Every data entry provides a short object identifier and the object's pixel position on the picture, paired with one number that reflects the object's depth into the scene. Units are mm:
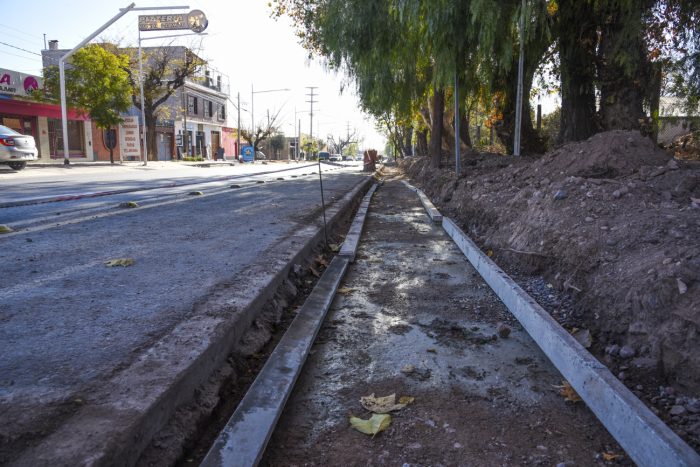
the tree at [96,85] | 23188
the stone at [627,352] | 2447
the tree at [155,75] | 31094
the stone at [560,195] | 4516
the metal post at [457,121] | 8544
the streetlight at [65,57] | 18375
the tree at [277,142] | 69312
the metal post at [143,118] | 25316
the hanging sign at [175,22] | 27314
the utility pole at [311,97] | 71750
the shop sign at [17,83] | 24000
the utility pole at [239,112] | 48344
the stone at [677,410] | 1987
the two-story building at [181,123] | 31531
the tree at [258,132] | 55750
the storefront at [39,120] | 24562
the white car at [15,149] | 15648
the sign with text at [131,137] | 26859
